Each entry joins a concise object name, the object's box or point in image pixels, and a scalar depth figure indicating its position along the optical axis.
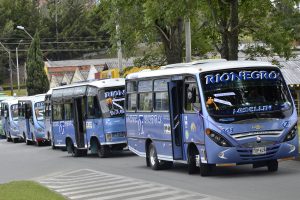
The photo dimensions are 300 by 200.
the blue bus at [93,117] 27.91
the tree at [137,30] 30.58
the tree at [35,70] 74.25
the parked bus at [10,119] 50.87
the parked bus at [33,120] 43.66
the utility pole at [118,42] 34.72
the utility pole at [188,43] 29.68
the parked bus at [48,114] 38.50
